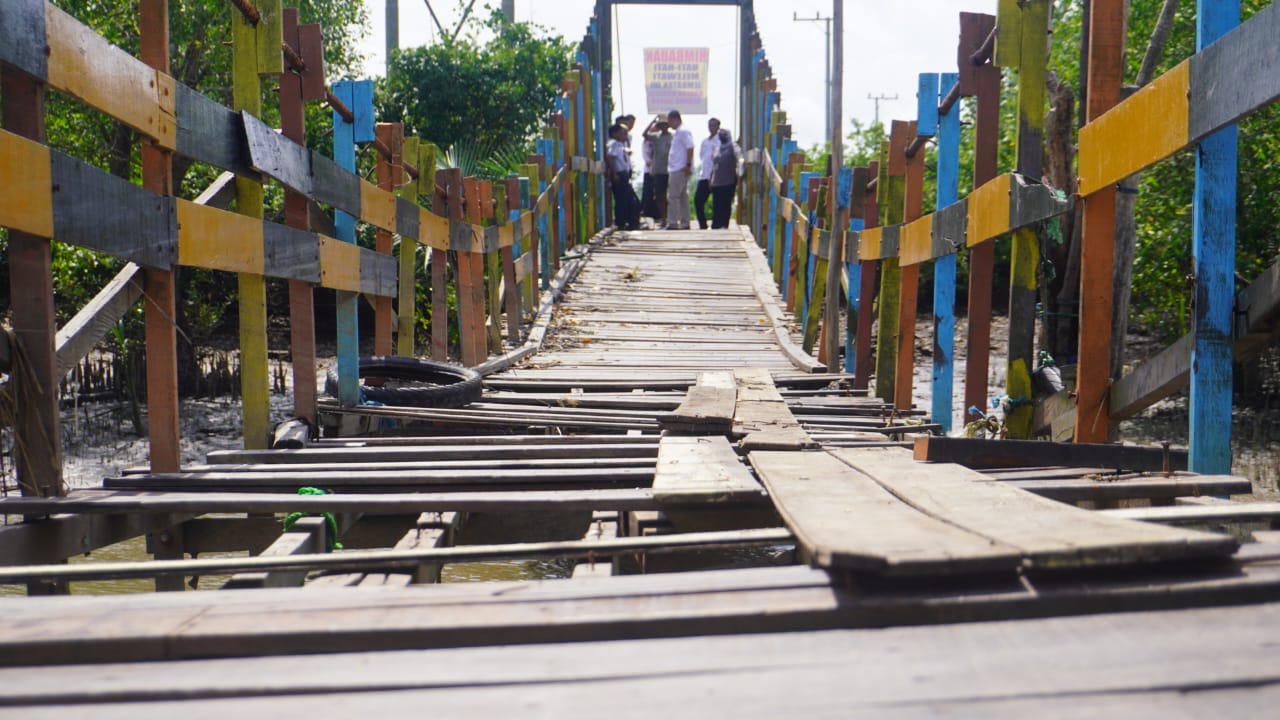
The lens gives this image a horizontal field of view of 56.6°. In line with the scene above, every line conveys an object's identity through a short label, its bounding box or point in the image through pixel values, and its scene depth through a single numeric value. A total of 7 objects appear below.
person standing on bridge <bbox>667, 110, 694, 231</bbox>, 15.78
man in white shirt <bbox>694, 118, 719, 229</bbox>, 15.80
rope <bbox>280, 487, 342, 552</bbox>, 2.78
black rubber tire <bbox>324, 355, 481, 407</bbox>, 5.07
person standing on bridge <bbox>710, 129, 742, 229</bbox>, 15.54
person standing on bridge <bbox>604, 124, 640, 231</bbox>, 16.64
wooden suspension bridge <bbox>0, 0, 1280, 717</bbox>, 1.49
